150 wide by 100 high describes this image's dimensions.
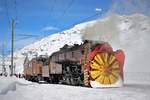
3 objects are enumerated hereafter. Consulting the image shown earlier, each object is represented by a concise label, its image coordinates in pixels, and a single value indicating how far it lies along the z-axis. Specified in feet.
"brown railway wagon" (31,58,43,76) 96.37
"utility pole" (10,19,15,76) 116.54
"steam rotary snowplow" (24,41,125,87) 55.28
